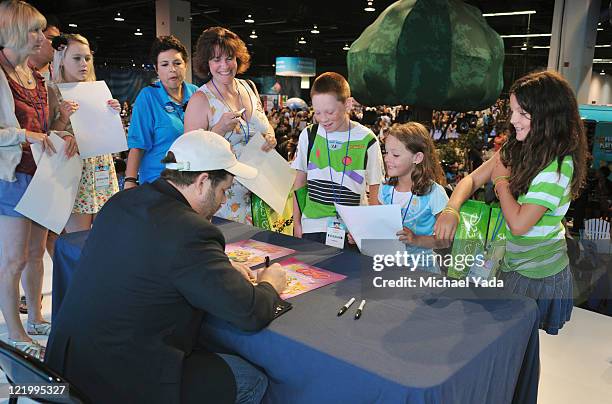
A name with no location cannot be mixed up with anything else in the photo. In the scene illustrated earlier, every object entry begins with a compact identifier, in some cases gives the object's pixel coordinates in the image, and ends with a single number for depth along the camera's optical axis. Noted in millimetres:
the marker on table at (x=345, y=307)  1441
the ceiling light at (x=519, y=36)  11278
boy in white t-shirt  2227
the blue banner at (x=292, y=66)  18812
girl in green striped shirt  1582
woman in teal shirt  2650
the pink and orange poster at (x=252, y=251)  1876
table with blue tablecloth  1137
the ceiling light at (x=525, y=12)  8714
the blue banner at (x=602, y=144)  4648
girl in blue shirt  2031
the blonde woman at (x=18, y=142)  2174
